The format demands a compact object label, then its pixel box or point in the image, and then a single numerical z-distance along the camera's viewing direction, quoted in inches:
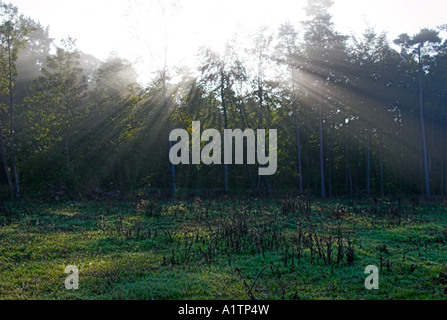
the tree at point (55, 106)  987.9
